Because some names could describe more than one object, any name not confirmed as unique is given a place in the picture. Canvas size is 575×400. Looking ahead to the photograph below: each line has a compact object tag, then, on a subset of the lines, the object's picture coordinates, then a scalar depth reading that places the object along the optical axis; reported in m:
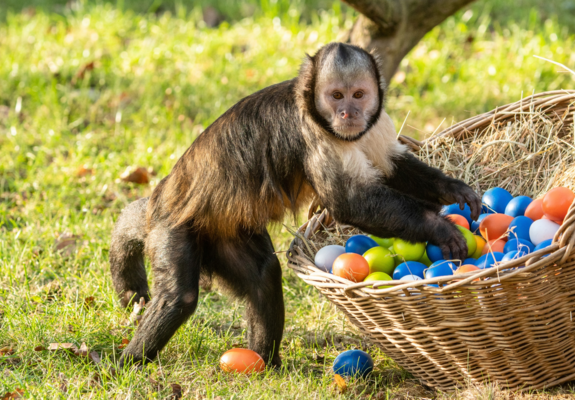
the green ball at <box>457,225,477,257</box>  6.22
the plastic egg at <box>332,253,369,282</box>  5.84
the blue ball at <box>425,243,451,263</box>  6.09
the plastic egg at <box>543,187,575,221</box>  5.93
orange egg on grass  6.18
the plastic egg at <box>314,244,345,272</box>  6.21
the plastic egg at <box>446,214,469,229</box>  6.75
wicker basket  4.86
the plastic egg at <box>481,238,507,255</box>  6.32
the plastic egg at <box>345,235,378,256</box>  6.60
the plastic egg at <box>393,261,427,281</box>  5.89
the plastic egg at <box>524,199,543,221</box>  6.47
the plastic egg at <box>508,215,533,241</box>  6.25
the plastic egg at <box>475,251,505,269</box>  5.57
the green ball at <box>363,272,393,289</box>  5.74
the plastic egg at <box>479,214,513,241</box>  6.49
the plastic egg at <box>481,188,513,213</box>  7.06
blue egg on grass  6.16
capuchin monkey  5.81
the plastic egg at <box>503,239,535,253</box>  5.86
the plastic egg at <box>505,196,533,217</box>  6.77
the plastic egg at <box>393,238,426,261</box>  6.22
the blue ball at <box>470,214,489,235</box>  6.84
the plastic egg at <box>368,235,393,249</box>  6.74
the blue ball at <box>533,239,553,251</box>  5.41
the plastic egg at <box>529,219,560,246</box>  5.97
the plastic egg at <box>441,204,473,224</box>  7.23
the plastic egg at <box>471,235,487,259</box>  6.39
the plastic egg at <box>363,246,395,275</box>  6.17
